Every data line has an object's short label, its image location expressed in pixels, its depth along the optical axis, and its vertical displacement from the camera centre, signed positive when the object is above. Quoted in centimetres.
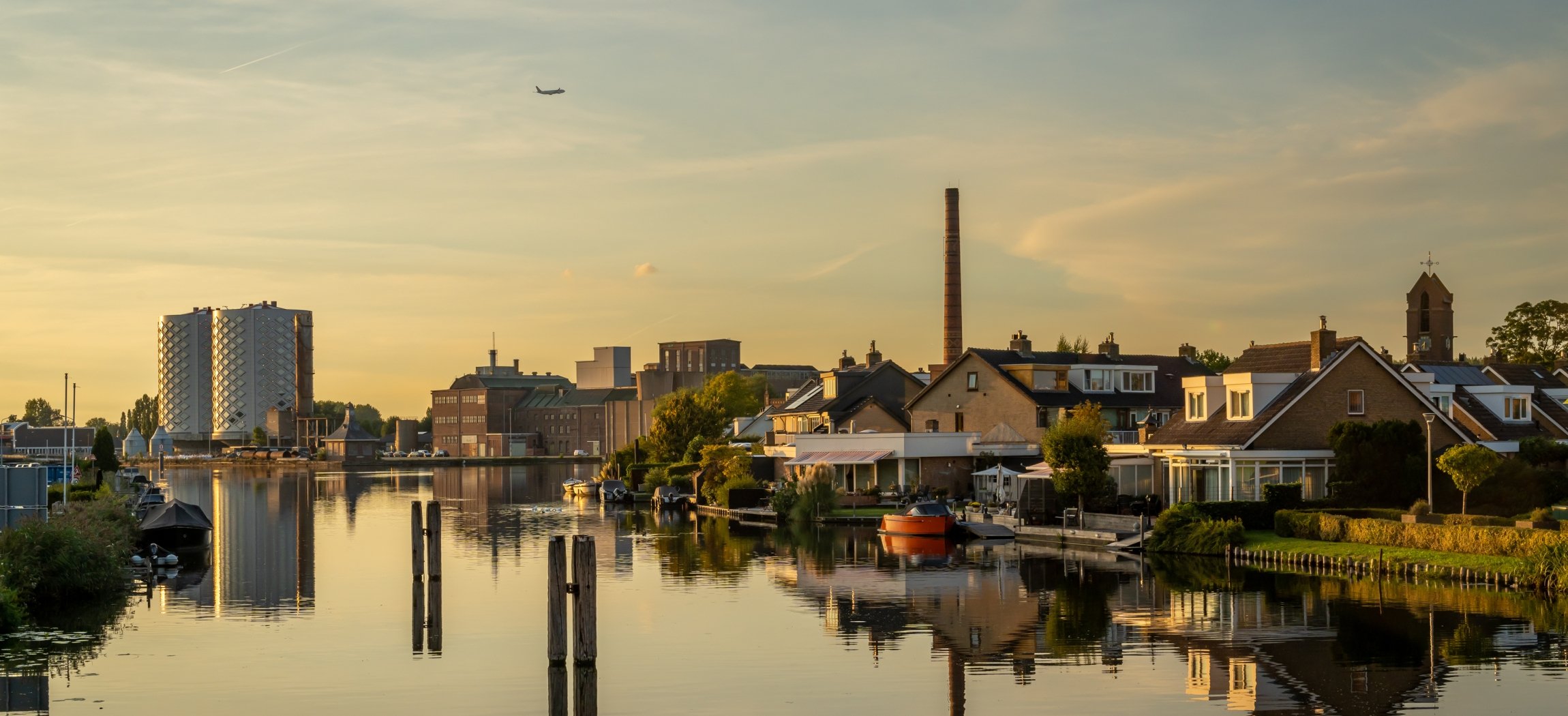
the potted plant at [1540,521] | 4381 -297
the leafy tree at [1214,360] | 12381 +489
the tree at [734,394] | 13125 +282
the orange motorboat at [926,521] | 6269 -382
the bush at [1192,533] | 5153 -369
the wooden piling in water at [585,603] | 2805 -312
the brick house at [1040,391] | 8169 +171
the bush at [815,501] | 7388 -346
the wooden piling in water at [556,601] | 2808 -310
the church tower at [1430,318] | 8606 +548
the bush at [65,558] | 3822 -309
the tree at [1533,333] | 9925 +526
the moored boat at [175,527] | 5966 -349
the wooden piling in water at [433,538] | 4481 -311
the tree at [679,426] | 11488 +19
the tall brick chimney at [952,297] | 10056 +815
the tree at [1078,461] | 5938 -144
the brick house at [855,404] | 9494 +136
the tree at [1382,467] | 5559 -172
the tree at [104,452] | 10143 -104
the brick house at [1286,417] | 5791 +11
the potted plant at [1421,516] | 4762 -298
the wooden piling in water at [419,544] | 4697 -338
